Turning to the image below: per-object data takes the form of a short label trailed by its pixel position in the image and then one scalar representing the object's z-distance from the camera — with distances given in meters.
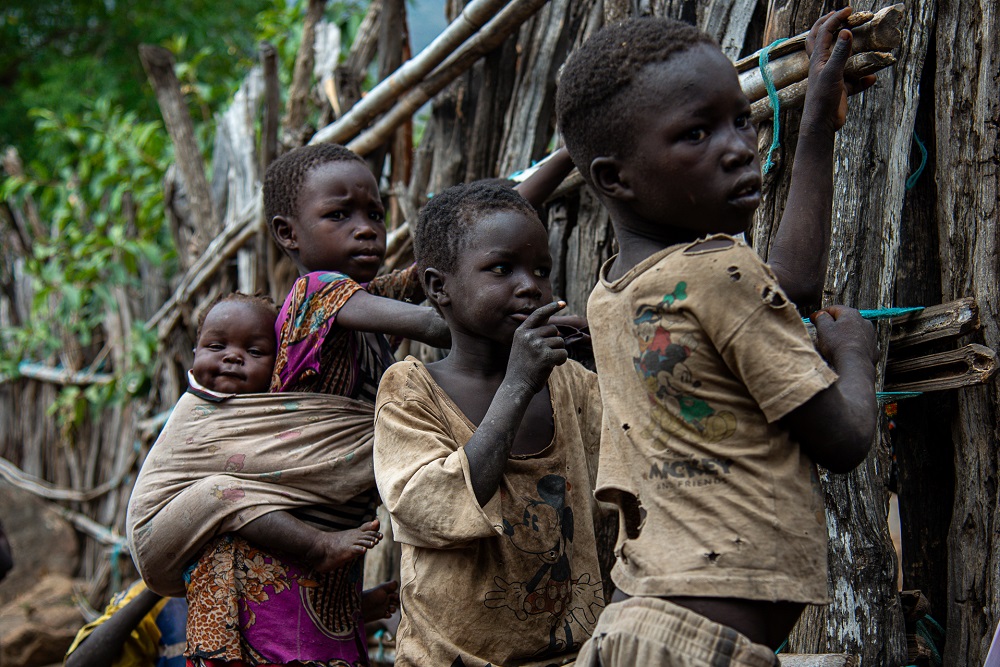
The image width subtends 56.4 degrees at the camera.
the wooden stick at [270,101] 4.34
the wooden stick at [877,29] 1.82
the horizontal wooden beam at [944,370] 1.99
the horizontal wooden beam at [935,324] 2.04
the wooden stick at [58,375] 6.78
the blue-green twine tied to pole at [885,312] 2.07
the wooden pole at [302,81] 4.51
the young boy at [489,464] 1.90
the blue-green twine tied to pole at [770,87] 2.07
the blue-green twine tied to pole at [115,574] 5.83
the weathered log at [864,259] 2.08
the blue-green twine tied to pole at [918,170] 2.27
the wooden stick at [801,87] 1.87
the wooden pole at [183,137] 5.08
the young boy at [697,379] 1.47
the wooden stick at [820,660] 1.82
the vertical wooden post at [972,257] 2.07
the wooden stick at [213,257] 4.53
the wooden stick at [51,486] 6.24
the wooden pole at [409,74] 3.18
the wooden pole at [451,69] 3.11
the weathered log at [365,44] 4.40
